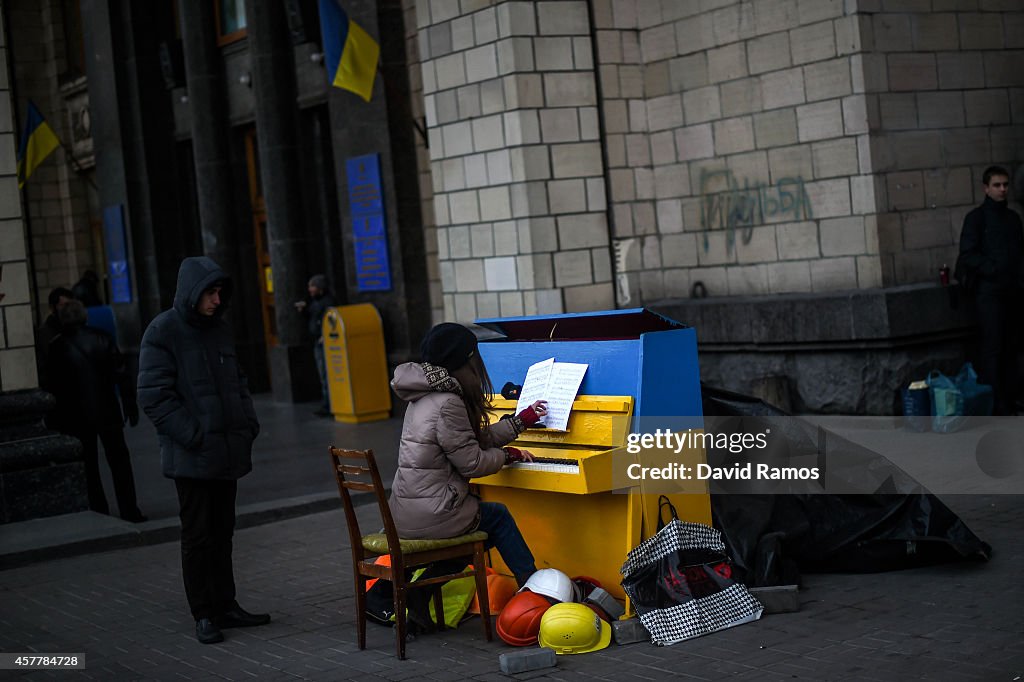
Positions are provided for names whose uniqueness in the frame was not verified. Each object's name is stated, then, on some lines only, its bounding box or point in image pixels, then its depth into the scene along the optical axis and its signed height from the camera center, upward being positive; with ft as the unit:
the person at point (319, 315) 49.98 -0.32
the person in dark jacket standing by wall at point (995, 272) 32.45 -0.66
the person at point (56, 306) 31.50 +0.61
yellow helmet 18.17 -4.85
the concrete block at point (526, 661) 17.57 -5.05
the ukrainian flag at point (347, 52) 44.27 +8.67
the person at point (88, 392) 31.17 -1.52
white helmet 18.97 -4.38
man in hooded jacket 20.89 -1.77
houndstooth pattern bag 18.53 -4.56
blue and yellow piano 19.54 -2.56
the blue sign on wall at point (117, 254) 67.67 +3.73
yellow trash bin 47.37 -2.24
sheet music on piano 20.30 -1.63
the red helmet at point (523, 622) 18.80 -4.81
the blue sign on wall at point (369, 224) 48.01 +2.95
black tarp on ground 20.51 -4.24
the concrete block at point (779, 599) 19.27 -4.93
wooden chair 18.62 -3.74
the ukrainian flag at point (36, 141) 65.10 +9.59
